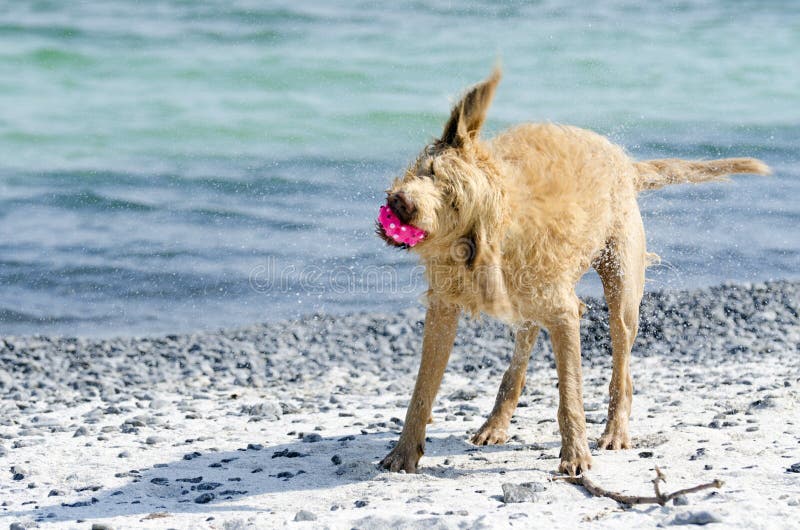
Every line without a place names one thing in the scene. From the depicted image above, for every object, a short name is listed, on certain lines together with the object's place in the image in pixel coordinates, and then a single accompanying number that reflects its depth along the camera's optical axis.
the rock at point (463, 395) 14.87
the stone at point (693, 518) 8.85
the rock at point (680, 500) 9.37
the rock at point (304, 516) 9.55
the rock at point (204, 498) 10.40
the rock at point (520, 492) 9.85
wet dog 9.35
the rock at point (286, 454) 12.06
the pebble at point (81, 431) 13.09
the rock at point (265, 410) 13.94
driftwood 9.27
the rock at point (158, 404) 14.54
